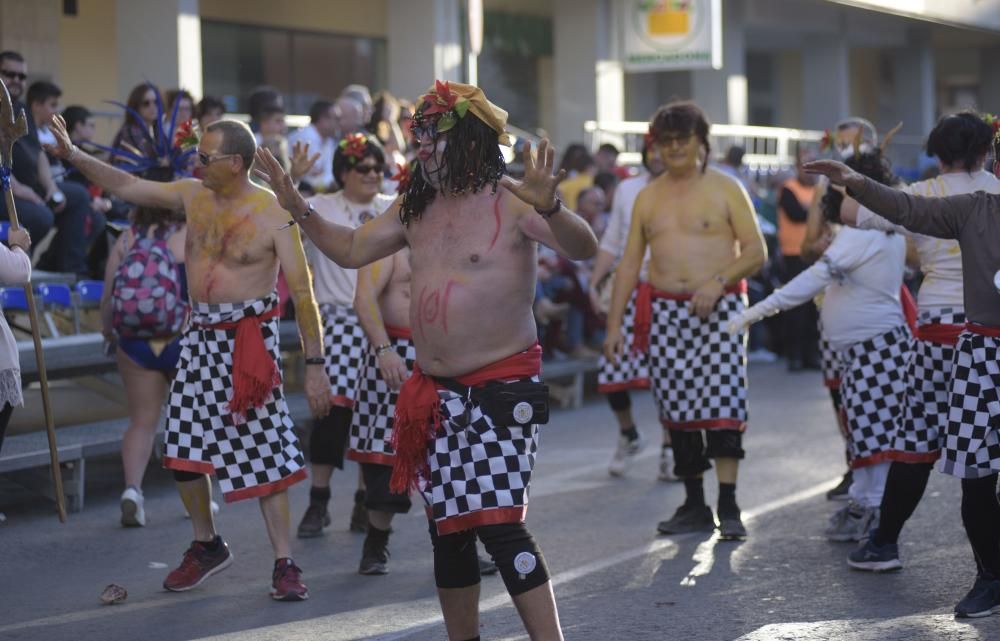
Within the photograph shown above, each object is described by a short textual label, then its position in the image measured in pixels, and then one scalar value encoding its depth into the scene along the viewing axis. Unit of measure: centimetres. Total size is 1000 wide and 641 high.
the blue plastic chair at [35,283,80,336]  1128
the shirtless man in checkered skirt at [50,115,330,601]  696
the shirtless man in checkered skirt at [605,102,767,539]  834
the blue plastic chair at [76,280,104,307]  1156
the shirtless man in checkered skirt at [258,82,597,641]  529
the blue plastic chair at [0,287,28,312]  1096
